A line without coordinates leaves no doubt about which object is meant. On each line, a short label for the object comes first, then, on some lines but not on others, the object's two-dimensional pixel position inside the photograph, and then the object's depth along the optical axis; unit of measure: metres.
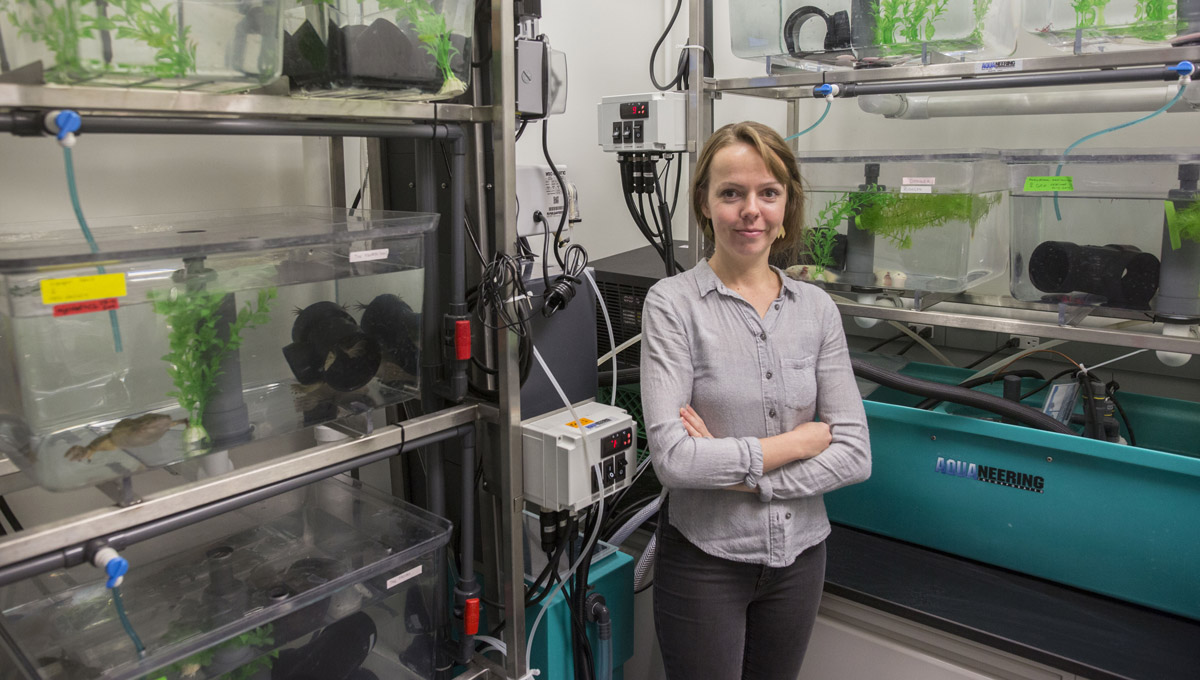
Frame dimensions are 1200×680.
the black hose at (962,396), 1.66
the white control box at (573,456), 1.64
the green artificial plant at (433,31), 1.29
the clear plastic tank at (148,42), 0.99
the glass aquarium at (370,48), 1.23
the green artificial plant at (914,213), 1.76
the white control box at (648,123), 1.98
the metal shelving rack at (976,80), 1.50
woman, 1.42
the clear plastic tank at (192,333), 1.05
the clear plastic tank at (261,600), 1.27
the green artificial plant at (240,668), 1.27
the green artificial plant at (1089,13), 1.48
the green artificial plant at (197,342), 1.15
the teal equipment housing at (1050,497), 1.54
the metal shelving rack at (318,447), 1.06
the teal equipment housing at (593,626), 1.81
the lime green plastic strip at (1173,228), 1.51
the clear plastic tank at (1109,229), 1.51
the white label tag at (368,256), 1.33
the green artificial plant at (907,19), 1.63
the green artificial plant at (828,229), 1.86
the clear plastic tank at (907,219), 1.75
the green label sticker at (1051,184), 1.62
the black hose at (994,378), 1.95
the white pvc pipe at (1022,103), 1.79
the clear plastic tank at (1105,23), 1.45
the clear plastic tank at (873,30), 1.63
